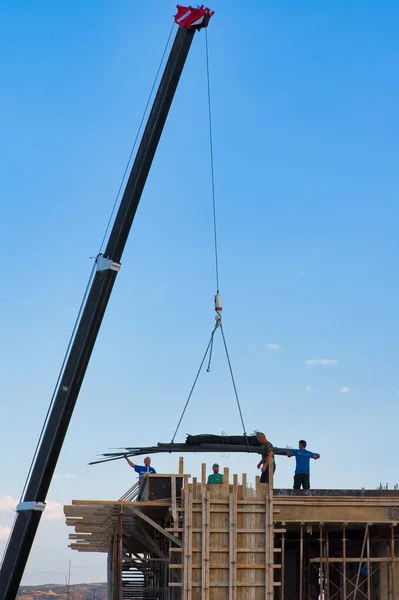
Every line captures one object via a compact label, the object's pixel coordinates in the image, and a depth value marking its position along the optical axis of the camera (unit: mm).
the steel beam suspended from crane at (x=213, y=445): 25734
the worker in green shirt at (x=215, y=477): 24156
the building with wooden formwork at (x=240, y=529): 23344
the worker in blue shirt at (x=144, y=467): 26664
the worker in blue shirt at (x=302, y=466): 25984
